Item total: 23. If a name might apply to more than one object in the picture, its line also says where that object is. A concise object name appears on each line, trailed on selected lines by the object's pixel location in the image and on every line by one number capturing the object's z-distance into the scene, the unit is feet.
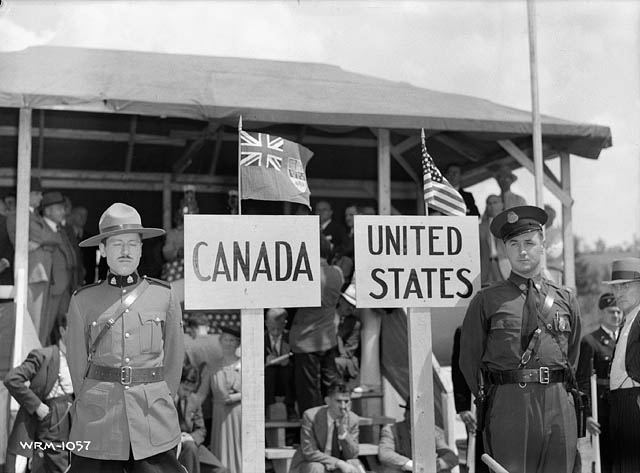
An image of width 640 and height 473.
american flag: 18.78
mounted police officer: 13.92
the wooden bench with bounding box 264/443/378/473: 22.82
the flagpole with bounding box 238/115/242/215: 17.29
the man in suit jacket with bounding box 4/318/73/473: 20.52
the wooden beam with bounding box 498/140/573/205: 27.89
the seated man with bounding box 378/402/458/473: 22.43
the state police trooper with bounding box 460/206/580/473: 15.03
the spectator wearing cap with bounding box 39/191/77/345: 26.27
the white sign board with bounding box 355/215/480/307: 17.37
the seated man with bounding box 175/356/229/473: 20.80
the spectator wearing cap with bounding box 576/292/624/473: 22.07
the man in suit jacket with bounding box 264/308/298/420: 24.75
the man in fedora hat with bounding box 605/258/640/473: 17.85
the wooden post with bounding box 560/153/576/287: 28.43
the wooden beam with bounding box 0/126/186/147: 31.48
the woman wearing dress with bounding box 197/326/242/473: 23.31
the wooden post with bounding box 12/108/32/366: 22.52
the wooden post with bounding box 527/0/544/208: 24.22
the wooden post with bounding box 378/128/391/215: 27.53
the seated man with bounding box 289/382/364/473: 21.62
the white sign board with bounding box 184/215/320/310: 16.29
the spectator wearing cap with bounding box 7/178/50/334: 25.41
